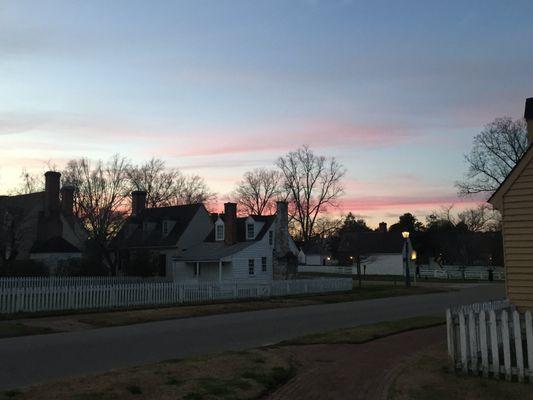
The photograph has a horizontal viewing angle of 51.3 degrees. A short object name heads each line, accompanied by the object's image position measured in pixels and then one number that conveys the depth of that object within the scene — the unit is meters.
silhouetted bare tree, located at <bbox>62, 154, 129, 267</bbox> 42.93
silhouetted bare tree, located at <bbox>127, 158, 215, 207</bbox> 68.62
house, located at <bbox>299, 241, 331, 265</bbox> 93.58
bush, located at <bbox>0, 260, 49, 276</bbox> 32.19
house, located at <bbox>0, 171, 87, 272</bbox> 43.16
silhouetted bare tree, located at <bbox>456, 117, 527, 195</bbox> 57.31
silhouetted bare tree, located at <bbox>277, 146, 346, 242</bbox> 88.06
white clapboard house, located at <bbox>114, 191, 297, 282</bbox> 40.41
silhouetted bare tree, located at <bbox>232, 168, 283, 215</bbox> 91.00
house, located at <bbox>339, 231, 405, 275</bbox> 70.81
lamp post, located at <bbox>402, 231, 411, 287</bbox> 39.66
